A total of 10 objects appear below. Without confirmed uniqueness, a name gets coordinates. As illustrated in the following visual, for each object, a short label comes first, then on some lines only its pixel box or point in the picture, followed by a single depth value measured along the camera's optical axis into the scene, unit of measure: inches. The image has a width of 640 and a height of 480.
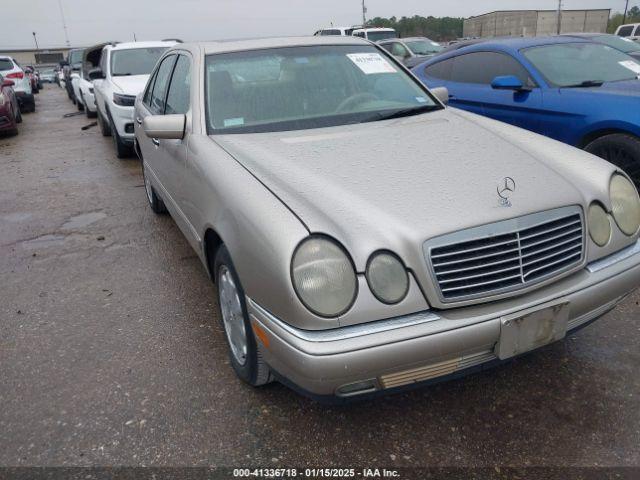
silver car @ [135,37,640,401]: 73.3
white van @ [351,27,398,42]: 772.6
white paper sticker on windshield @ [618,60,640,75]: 201.4
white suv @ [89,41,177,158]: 294.6
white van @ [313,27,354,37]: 789.2
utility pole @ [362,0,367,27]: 1893.7
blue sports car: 166.9
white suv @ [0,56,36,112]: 600.7
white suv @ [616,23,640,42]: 652.7
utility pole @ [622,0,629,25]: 1854.5
